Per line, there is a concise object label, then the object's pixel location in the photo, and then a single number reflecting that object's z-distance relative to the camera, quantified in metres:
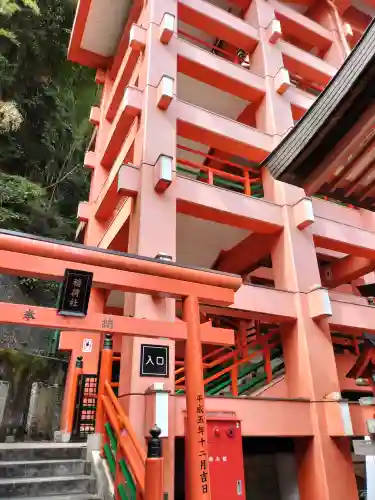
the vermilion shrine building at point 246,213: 5.96
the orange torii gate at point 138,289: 3.61
